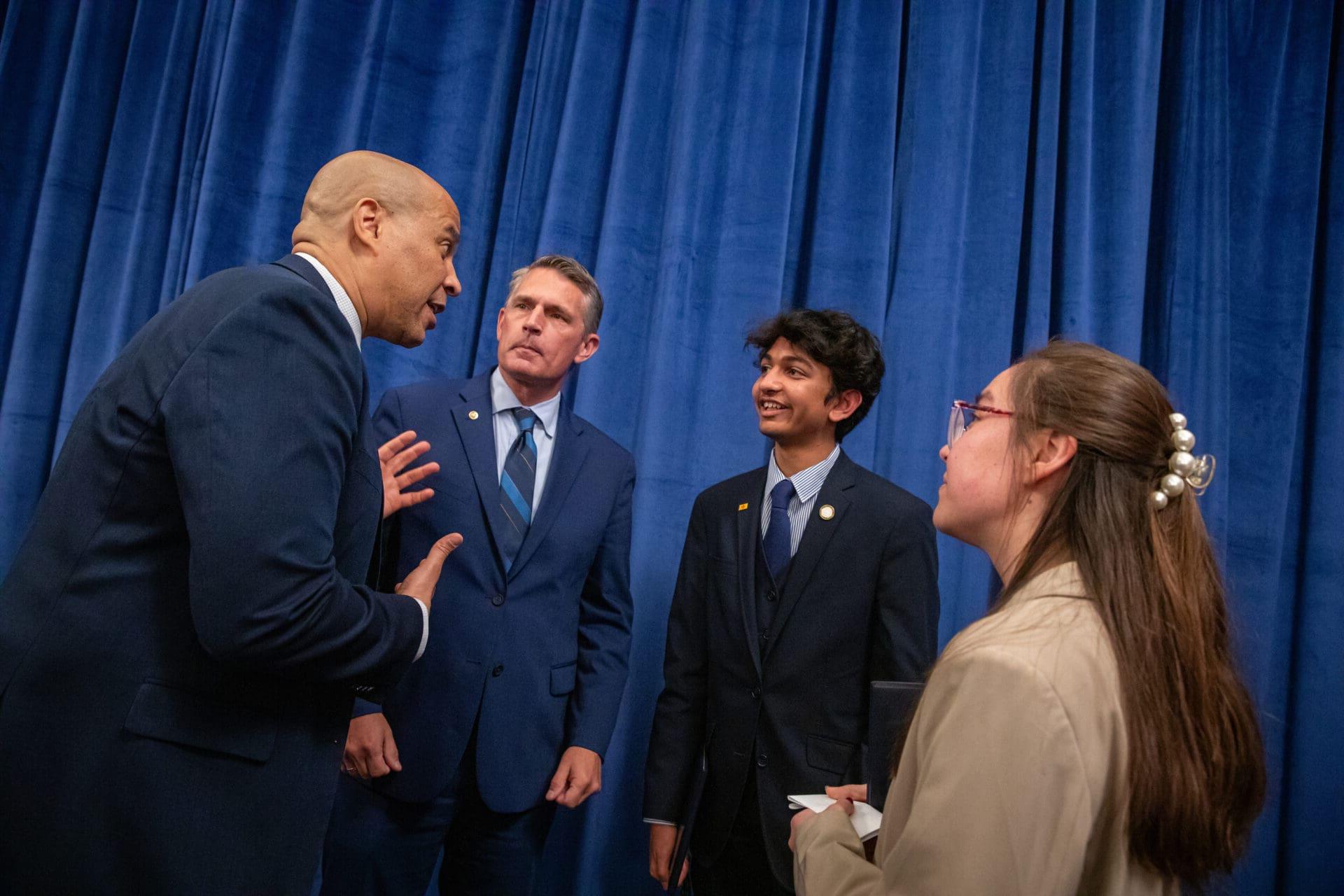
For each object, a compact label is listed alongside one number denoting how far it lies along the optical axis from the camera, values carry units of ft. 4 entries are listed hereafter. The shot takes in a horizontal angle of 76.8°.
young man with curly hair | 5.89
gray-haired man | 5.65
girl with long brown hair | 2.57
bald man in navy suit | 3.15
